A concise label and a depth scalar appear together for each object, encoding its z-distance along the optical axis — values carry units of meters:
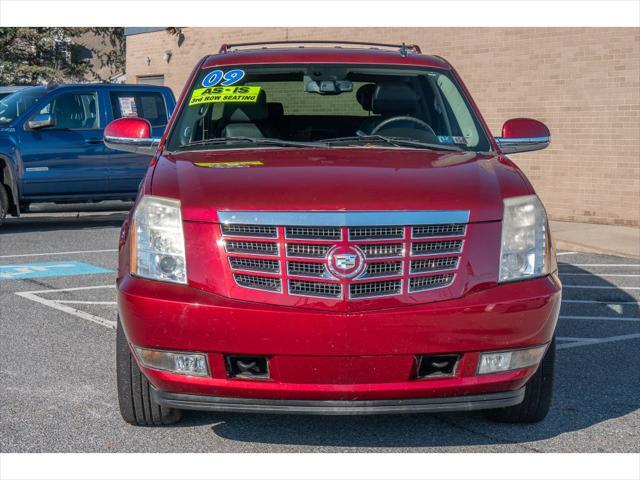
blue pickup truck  13.79
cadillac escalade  4.13
